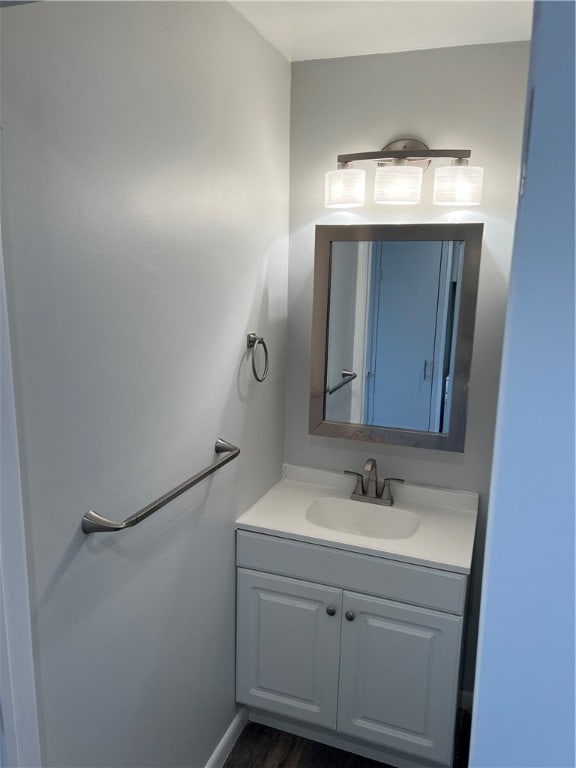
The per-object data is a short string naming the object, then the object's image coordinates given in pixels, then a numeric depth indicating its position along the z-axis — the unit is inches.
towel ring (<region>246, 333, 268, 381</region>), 74.8
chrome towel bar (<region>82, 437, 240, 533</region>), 45.8
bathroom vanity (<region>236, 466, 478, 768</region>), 69.3
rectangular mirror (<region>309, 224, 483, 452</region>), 77.9
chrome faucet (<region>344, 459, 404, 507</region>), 83.9
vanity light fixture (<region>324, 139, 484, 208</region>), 73.7
